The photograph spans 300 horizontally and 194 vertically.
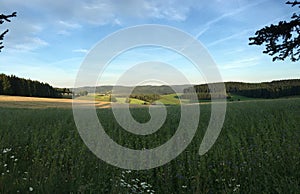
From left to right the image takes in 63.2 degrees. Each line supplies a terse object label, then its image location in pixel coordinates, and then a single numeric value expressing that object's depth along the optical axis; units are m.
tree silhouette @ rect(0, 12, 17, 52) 6.75
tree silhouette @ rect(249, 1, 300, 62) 11.45
